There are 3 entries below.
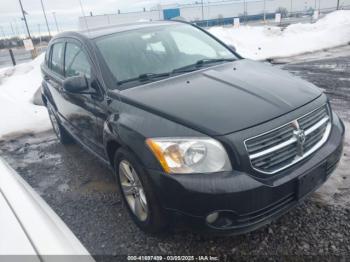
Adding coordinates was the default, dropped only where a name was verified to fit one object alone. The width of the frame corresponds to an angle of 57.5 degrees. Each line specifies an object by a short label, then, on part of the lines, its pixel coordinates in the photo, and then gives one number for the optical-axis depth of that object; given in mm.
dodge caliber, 2219
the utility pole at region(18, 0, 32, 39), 18258
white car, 1223
